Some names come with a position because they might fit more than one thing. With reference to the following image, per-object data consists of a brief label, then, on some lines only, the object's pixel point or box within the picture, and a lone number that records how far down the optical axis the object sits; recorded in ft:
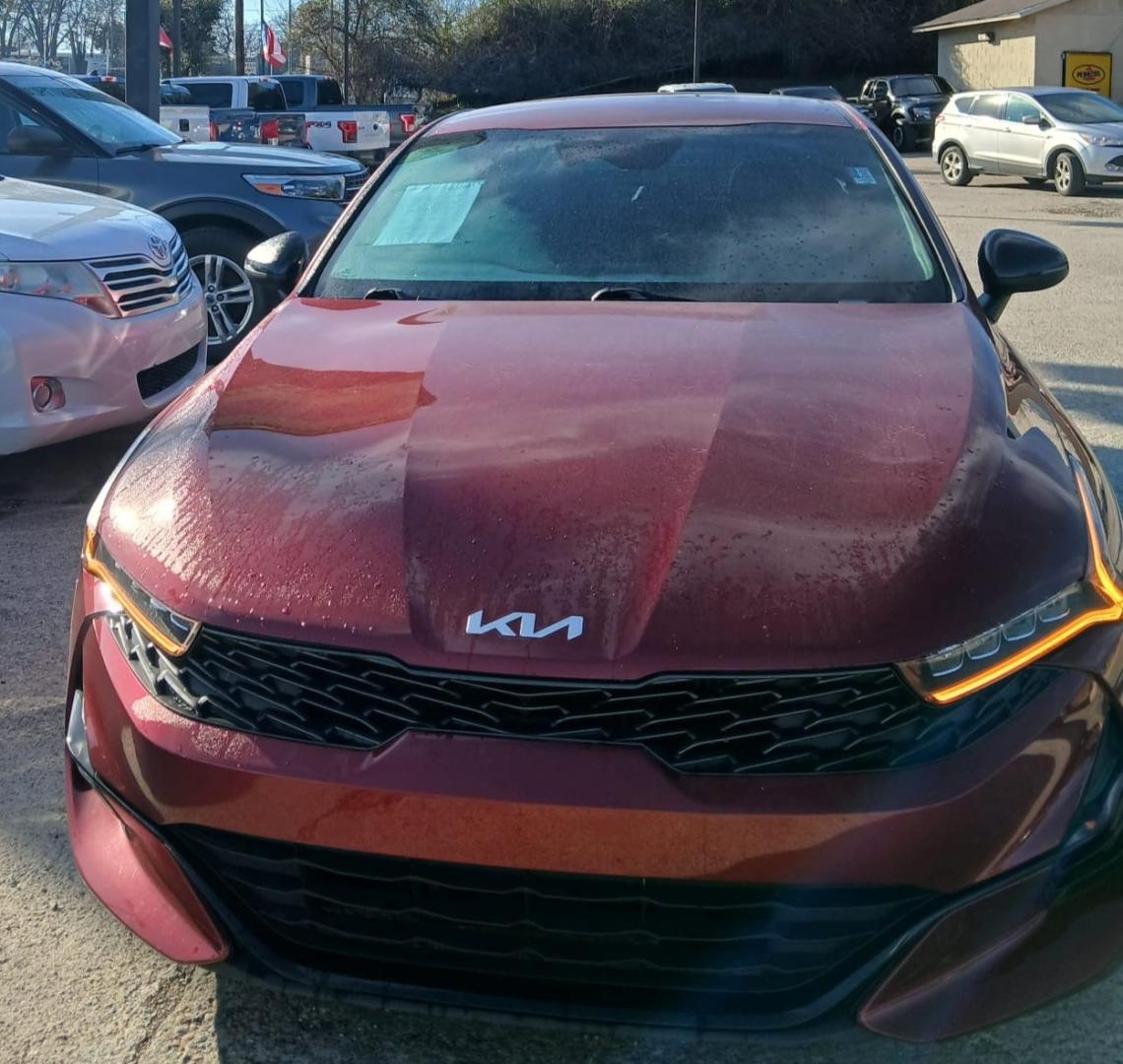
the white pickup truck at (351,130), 55.16
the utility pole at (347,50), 132.46
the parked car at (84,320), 15.78
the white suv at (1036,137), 60.08
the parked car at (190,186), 24.16
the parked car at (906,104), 102.73
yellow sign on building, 113.91
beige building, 112.98
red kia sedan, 5.80
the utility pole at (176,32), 111.45
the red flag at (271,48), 114.73
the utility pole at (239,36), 121.70
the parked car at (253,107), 52.21
